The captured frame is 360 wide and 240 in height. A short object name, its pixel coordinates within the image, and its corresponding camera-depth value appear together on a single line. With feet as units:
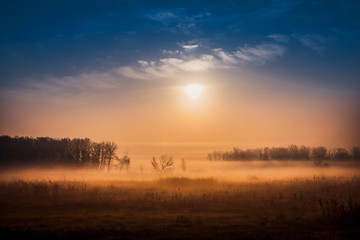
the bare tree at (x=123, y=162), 400.47
